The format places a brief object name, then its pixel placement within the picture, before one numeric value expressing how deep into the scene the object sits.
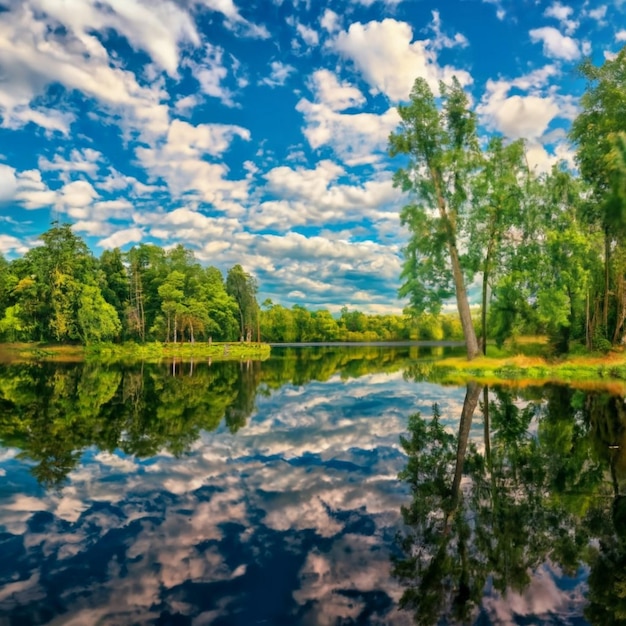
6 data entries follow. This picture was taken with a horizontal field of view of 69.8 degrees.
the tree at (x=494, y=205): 27.27
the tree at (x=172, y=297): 63.59
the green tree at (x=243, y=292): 80.75
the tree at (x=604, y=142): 24.88
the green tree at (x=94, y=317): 55.56
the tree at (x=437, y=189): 27.97
